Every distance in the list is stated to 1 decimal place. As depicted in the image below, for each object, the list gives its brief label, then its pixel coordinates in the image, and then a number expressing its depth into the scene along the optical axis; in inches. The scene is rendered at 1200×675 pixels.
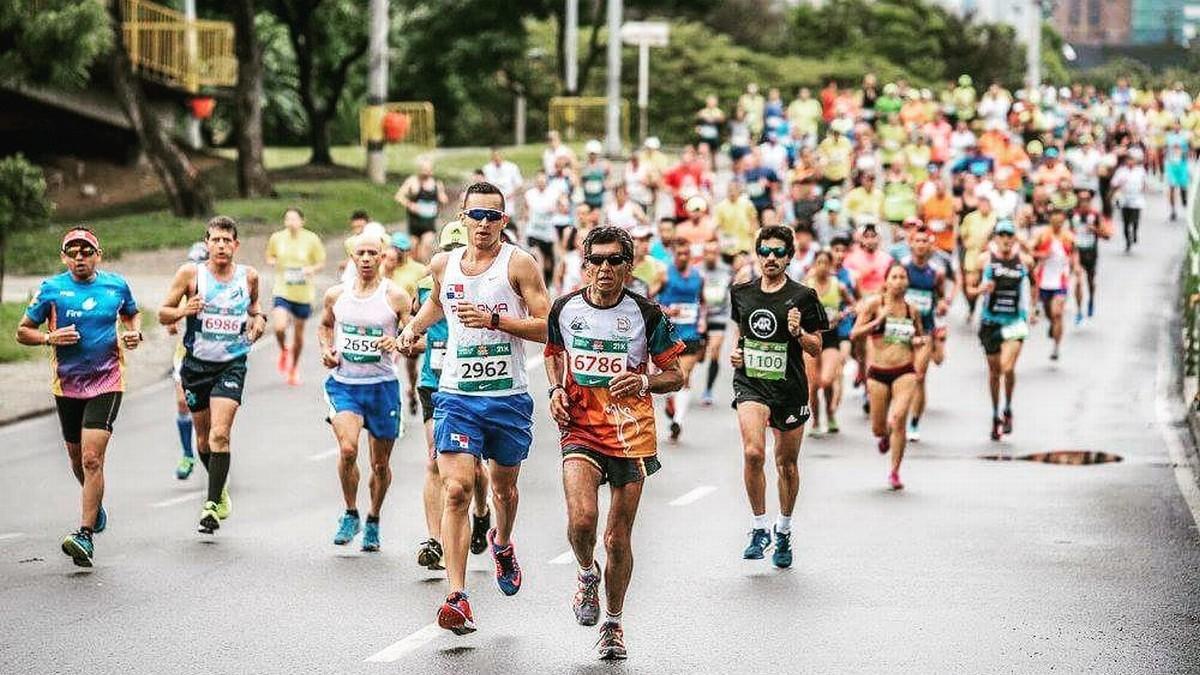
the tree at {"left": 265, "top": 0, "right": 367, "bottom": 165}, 1715.1
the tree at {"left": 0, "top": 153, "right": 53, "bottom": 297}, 1038.4
